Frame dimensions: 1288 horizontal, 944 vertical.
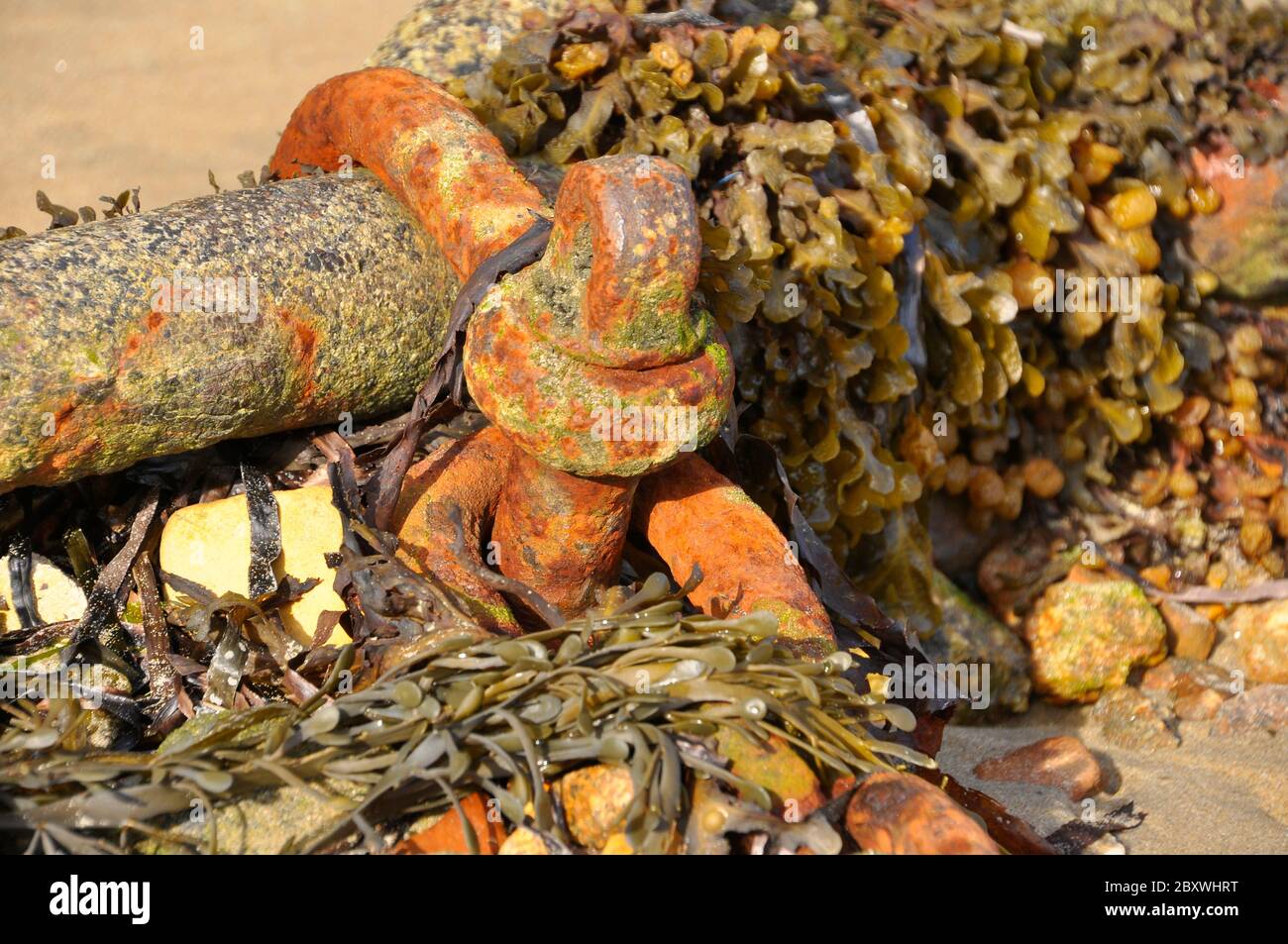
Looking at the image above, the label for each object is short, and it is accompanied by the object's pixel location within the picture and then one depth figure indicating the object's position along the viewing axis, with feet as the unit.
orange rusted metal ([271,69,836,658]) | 5.79
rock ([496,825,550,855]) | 5.24
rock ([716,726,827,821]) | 5.52
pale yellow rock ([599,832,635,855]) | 5.27
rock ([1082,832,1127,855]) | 8.92
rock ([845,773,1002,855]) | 4.82
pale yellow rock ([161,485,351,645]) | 7.63
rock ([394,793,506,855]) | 5.48
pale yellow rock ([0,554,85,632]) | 7.89
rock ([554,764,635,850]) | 5.40
